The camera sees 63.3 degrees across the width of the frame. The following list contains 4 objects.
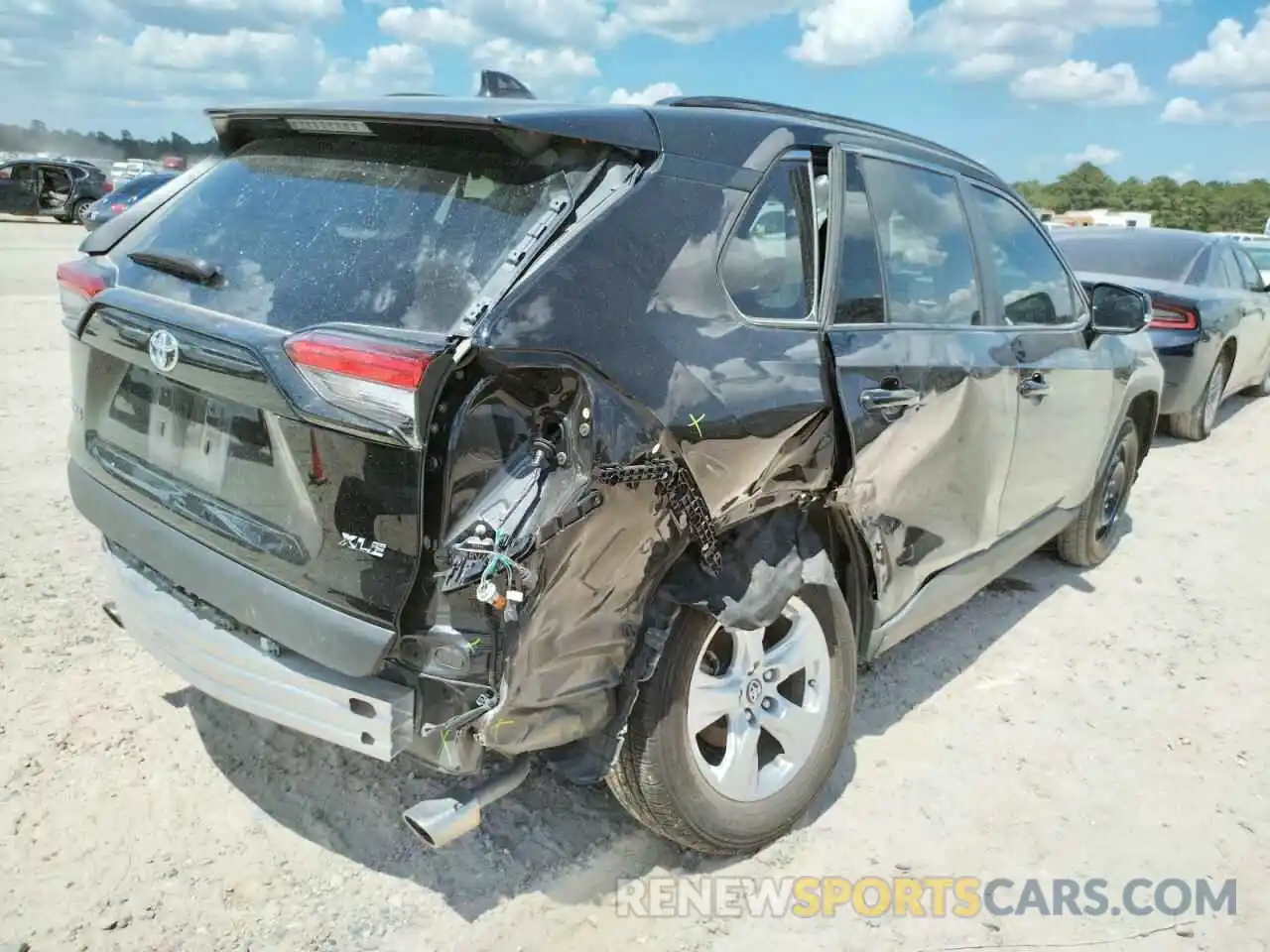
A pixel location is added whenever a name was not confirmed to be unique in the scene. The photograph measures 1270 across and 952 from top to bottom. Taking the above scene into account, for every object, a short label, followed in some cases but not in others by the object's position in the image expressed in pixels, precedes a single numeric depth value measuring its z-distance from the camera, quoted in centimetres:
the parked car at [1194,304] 784
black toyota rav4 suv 215
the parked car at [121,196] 1778
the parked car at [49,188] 2389
